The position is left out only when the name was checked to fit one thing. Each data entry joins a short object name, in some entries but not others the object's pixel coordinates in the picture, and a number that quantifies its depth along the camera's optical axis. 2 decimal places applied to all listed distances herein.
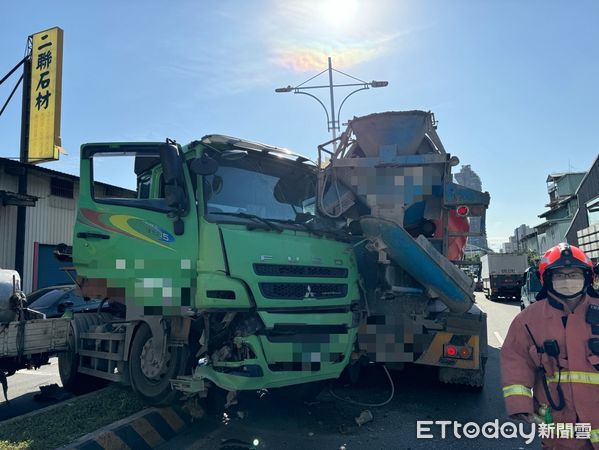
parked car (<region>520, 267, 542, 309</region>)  14.36
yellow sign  13.33
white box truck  26.36
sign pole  13.93
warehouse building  14.84
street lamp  14.82
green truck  4.01
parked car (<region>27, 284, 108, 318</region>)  10.16
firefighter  2.34
